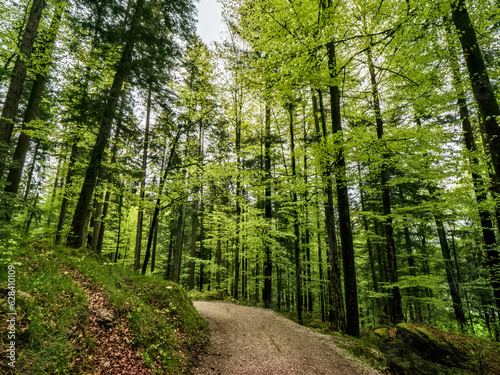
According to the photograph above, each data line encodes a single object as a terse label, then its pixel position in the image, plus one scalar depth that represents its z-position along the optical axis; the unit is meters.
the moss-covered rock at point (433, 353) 5.55
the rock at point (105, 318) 3.92
